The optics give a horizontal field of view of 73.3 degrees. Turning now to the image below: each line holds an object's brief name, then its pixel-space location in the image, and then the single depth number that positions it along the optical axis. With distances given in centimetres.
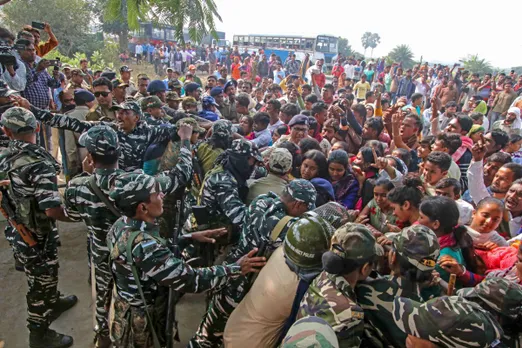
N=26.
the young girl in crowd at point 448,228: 258
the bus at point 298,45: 2611
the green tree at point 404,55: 4116
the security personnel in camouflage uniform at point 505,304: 170
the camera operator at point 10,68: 537
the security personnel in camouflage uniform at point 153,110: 504
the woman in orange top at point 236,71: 1761
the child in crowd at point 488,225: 285
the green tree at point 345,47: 5361
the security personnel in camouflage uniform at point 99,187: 270
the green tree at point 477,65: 3491
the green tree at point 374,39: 7625
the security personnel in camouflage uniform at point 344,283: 173
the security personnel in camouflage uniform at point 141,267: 214
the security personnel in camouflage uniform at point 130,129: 412
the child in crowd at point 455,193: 330
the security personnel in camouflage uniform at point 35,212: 295
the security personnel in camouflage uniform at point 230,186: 309
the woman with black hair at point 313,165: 379
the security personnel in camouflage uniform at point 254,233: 262
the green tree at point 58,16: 2253
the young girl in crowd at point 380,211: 329
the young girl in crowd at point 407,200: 297
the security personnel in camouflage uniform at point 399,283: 193
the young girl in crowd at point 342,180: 385
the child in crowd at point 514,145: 525
